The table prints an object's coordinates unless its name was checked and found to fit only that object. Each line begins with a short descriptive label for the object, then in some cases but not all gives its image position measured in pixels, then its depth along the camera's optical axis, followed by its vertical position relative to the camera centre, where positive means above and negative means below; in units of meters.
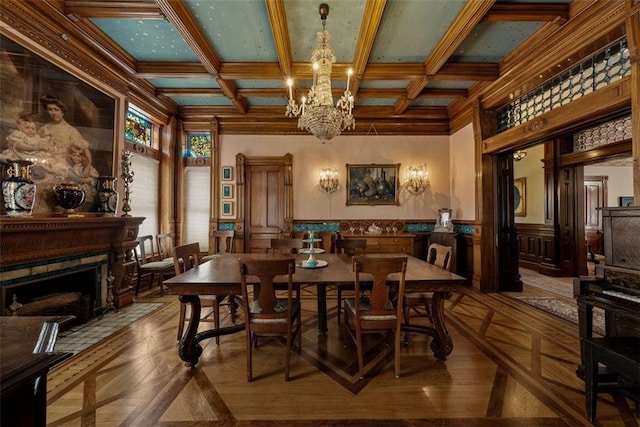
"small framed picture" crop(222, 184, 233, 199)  6.19 +0.56
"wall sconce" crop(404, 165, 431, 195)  6.11 +0.84
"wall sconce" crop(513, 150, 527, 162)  6.86 +1.56
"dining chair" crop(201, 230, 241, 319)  3.41 -0.58
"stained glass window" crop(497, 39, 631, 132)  2.91 +1.70
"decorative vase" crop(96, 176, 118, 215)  3.71 +0.30
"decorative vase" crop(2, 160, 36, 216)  2.58 +0.26
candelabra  4.05 +0.60
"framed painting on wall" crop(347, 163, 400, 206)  6.19 +0.73
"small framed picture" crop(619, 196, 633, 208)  8.13 +0.52
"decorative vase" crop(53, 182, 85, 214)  3.13 +0.23
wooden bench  1.61 -0.91
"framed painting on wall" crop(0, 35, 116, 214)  2.72 +1.06
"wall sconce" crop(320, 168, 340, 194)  6.07 +0.83
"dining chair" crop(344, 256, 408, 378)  2.21 -0.75
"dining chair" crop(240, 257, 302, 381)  2.16 -0.73
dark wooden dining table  2.29 -0.58
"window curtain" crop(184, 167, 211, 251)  6.33 +0.25
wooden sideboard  5.54 -0.54
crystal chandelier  3.13 +1.37
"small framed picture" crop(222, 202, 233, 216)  6.20 +0.20
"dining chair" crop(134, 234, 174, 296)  4.69 -0.85
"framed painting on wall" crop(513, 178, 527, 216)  7.50 +0.58
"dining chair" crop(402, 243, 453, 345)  2.85 -0.82
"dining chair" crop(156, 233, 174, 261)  5.44 -0.61
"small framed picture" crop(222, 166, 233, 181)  6.18 +0.97
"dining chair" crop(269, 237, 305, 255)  3.84 -0.39
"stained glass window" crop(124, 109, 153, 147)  4.99 +1.67
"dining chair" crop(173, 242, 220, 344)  2.87 -0.55
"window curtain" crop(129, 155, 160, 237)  5.02 +0.46
